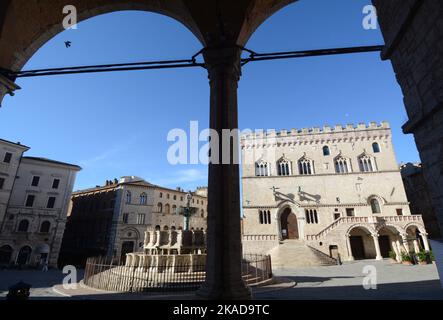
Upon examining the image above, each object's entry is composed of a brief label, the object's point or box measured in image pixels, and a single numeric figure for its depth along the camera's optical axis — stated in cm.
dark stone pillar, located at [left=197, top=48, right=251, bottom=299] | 387
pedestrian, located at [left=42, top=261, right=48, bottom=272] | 2180
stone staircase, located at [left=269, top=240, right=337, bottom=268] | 2169
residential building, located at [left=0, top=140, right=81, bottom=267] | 2319
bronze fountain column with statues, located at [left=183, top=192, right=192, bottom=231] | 1307
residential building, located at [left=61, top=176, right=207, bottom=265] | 3120
